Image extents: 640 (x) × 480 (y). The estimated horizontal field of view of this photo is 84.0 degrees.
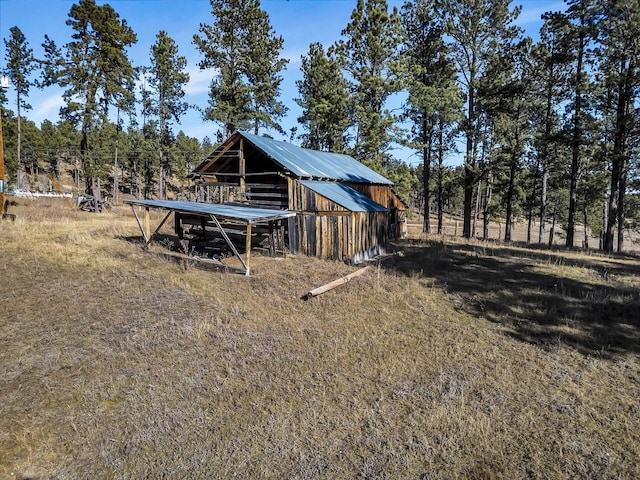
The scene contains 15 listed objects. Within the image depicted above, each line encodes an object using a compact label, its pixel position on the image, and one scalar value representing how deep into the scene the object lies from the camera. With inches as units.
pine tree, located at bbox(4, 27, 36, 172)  1498.5
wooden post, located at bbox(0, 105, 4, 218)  771.3
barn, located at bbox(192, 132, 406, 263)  677.3
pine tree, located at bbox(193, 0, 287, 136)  1219.9
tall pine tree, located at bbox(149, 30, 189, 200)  1471.5
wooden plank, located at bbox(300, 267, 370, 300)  436.1
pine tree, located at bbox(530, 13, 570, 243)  836.0
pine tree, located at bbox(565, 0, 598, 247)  756.0
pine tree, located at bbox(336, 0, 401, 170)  1042.7
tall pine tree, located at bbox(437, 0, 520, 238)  933.8
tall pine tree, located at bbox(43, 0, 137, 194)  1177.4
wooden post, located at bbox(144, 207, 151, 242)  657.0
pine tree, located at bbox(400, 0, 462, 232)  1002.1
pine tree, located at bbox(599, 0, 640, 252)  700.3
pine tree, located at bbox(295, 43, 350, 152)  1184.2
